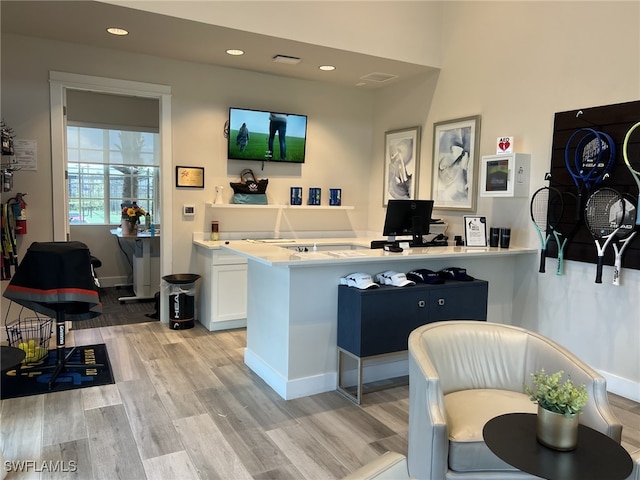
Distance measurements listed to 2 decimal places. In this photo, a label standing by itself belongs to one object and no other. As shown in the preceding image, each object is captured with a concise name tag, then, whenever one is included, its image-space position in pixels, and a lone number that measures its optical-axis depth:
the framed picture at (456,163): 4.80
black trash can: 4.91
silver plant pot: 1.61
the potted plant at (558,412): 1.60
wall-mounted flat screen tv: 5.27
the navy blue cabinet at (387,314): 3.23
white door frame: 4.45
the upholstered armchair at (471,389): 1.95
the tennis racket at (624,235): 3.38
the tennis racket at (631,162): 3.23
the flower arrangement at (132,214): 6.09
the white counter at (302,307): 3.30
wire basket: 3.83
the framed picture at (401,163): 5.54
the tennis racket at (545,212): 3.96
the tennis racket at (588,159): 3.55
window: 6.69
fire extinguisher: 4.23
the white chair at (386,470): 1.22
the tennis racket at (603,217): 3.44
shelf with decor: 5.19
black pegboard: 3.42
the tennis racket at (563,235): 3.84
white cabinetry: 4.85
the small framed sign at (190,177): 5.06
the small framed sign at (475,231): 4.39
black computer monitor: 4.21
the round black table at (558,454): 1.51
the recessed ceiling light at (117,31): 4.04
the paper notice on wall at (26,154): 4.32
